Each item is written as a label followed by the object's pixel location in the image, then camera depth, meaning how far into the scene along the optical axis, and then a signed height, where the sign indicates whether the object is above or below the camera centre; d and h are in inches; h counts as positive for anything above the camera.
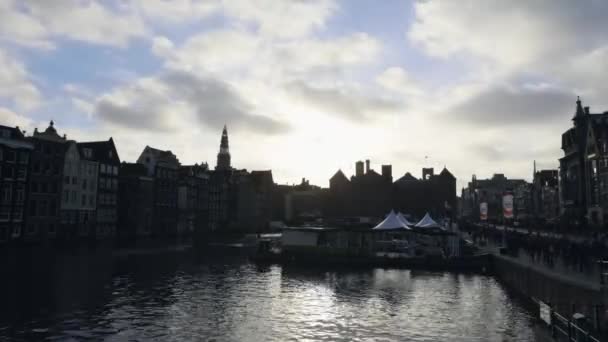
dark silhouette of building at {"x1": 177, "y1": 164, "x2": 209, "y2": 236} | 4527.6 +136.3
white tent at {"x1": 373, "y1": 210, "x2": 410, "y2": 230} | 2304.4 -40.8
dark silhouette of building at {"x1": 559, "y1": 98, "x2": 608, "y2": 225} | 3117.6 +407.9
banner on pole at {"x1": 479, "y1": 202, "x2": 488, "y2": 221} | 2544.3 +42.1
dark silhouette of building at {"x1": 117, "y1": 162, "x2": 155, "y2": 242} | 3735.2 +89.3
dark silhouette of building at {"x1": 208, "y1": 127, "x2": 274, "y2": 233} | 5315.0 +201.0
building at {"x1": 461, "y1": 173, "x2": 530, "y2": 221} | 6850.4 +291.6
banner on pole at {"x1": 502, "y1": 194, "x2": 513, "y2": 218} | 1832.3 +52.6
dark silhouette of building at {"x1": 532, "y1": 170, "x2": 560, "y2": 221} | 5297.2 +306.3
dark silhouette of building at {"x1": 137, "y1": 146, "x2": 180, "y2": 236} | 4074.8 +256.8
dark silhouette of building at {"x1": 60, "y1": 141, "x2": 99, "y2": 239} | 3068.4 +115.4
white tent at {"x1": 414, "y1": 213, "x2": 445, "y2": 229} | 2417.1 -40.2
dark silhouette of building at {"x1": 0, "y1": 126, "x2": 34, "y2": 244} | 2546.8 +174.6
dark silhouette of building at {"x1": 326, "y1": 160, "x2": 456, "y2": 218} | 5718.5 +288.4
